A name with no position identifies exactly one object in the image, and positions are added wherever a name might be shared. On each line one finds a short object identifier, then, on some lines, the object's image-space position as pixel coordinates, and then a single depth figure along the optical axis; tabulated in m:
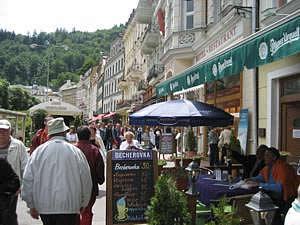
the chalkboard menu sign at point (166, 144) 17.45
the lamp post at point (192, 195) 5.35
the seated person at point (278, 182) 5.77
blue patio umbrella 8.27
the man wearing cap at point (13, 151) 5.44
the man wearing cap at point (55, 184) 4.33
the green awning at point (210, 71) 6.50
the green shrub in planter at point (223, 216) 3.90
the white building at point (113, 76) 63.73
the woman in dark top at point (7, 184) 4.68
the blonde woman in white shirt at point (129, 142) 9.77
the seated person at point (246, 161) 9.02
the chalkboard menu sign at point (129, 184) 6.13
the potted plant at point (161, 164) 8.75
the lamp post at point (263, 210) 3.69
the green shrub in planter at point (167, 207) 4.55
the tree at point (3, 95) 35.16
